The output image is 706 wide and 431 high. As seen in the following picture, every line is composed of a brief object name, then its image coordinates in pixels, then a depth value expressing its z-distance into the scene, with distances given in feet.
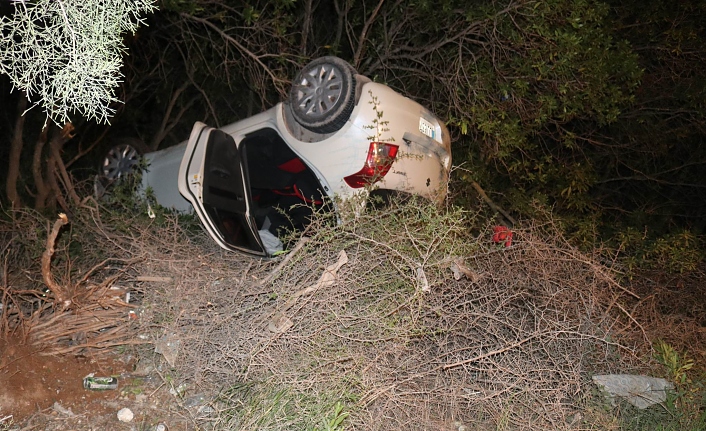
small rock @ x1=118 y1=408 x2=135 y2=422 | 12.34
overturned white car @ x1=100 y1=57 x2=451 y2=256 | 15.90
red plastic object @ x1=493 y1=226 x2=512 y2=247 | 15.35
